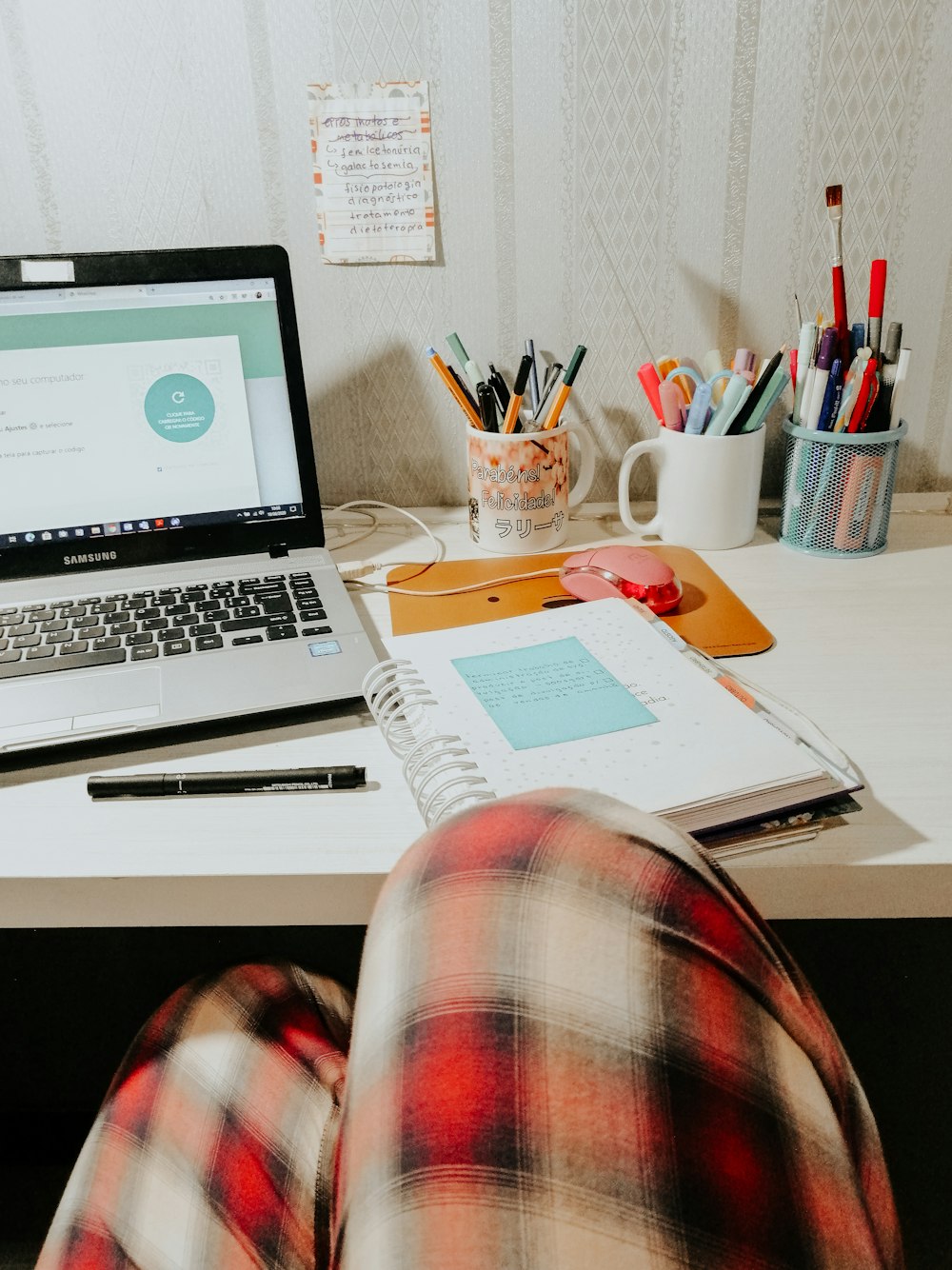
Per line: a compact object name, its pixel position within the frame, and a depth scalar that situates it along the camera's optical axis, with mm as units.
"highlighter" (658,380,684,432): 849
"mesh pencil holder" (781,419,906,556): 807
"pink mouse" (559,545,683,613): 750
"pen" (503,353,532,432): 841
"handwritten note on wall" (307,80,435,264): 849
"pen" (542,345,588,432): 854
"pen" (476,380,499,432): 854
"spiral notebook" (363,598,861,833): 500
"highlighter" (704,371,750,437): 832
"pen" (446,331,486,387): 880
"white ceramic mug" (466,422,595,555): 845
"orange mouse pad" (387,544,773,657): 714
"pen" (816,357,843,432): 803
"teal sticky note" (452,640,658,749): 565
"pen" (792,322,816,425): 819
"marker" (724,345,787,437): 816
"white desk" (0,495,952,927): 492
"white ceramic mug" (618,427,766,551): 846
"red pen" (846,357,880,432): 786
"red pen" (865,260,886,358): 775
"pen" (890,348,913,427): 775
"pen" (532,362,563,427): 881
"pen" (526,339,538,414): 881
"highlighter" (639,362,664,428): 864
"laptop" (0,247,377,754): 739
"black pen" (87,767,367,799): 557
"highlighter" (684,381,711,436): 844
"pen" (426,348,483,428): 862
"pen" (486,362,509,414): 865
